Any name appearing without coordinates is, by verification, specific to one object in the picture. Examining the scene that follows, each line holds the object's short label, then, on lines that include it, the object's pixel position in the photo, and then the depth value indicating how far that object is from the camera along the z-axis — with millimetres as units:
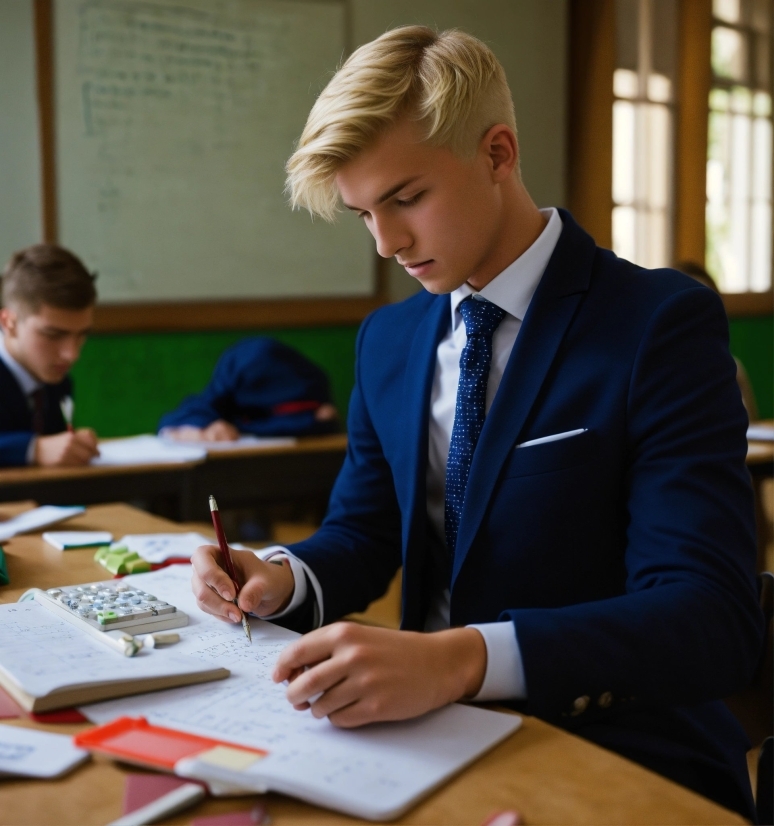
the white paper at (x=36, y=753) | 790
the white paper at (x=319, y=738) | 742
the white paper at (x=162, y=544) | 1533
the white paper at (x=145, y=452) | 2912
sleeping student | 3641
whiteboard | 4078
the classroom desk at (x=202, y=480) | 2703
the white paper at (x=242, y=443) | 3232
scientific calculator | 1083
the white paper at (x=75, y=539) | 1623
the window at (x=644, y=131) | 5480
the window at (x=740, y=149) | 5840
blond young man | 961
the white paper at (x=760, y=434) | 3277
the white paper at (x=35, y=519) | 1729
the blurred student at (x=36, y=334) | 2891
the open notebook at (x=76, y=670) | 901
